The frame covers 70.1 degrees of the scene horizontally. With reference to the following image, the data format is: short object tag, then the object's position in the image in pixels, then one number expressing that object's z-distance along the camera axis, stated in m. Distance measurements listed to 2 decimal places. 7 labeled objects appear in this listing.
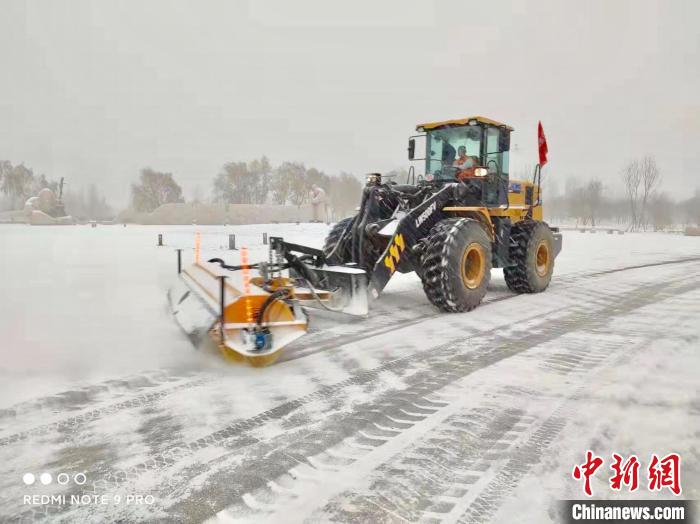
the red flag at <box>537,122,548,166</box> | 7.93
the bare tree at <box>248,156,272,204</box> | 66.38
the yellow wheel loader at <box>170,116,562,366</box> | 4.08
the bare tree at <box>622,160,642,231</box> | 67.43
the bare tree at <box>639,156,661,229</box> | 66.44
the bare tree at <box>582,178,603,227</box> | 72.75
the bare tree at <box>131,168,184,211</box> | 63.91
